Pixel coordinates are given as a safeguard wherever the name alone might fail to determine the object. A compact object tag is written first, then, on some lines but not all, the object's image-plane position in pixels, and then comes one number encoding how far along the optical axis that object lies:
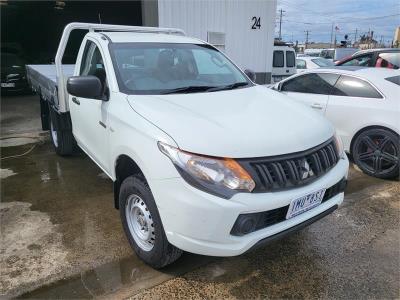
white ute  2.36
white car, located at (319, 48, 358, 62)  19.58
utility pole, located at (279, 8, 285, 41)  67.25
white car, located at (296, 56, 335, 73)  15.24
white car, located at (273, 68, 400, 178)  4.91
